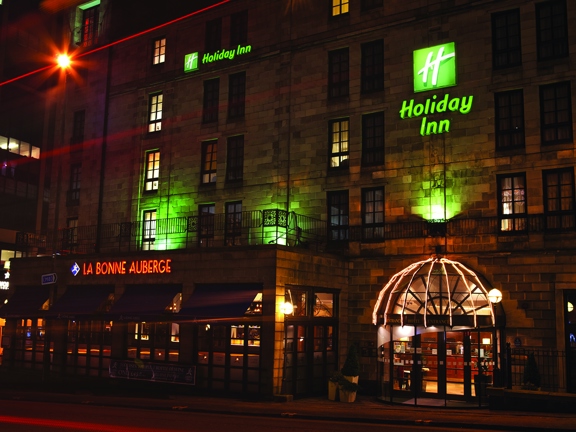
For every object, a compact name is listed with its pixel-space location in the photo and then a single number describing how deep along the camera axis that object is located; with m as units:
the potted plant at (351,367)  24.48
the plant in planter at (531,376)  21.36
